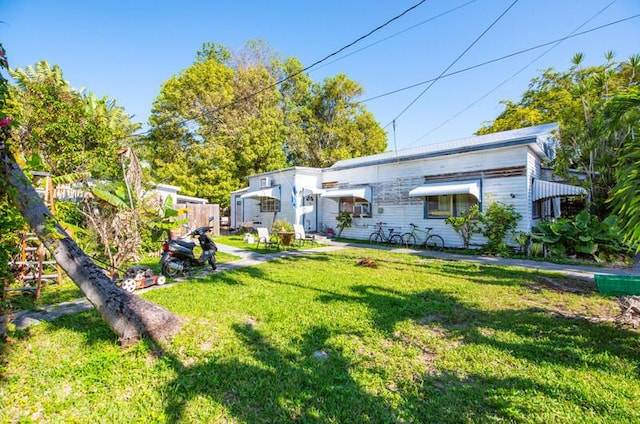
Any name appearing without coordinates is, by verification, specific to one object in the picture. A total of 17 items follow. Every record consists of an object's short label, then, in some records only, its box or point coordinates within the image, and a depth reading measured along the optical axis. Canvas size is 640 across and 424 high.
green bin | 5.28
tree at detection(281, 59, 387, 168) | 30.91
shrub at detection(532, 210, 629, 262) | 9.58
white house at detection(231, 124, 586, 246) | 10.98
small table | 12.80
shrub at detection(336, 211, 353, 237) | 16.25
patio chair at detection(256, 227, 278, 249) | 12.91
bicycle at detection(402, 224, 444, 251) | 12.93
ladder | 5.99
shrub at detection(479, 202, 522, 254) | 10.84
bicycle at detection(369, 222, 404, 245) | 14.29
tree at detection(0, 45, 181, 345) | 3.35
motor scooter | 7.59
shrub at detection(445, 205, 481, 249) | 11.62
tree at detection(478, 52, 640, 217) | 11.02
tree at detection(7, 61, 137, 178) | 10.64
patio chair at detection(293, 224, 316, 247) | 13.84
